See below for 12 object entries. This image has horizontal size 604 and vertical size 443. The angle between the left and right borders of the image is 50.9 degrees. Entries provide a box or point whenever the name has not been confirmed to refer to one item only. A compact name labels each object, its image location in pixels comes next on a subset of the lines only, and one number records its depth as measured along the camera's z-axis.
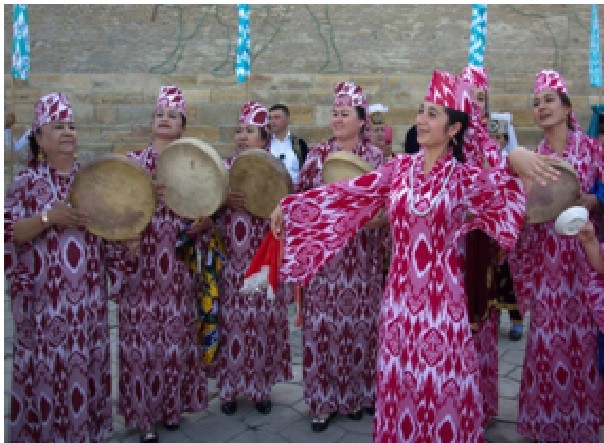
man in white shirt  7.38
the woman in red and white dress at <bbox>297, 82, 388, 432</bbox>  4.29
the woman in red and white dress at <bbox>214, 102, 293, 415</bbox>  4.54
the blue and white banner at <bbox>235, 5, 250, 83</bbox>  8.59
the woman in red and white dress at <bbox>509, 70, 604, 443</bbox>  3.83
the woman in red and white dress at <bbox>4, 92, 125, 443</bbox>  3.57
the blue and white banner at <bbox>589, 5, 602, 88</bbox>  9.74
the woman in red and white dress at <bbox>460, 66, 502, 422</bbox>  3.05
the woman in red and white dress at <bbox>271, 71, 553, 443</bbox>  2.84
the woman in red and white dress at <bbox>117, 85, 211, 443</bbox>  4.08
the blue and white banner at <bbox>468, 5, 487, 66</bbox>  7.67
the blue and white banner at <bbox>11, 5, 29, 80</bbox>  8.45
